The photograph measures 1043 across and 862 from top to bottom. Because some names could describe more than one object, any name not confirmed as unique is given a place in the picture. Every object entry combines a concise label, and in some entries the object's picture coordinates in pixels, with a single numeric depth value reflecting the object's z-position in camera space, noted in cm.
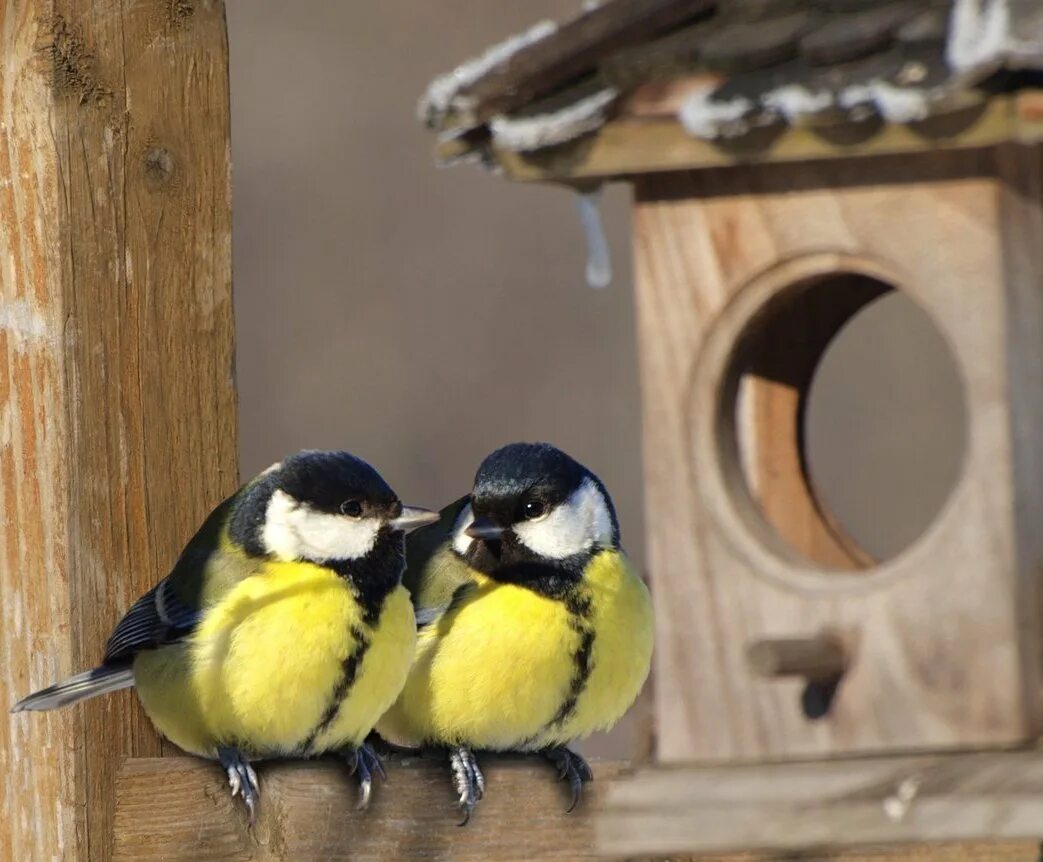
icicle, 530
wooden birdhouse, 477
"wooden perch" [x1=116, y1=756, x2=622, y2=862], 557
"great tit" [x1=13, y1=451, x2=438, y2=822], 608
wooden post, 571
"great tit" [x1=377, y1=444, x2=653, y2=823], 657
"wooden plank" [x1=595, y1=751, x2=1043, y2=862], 461
